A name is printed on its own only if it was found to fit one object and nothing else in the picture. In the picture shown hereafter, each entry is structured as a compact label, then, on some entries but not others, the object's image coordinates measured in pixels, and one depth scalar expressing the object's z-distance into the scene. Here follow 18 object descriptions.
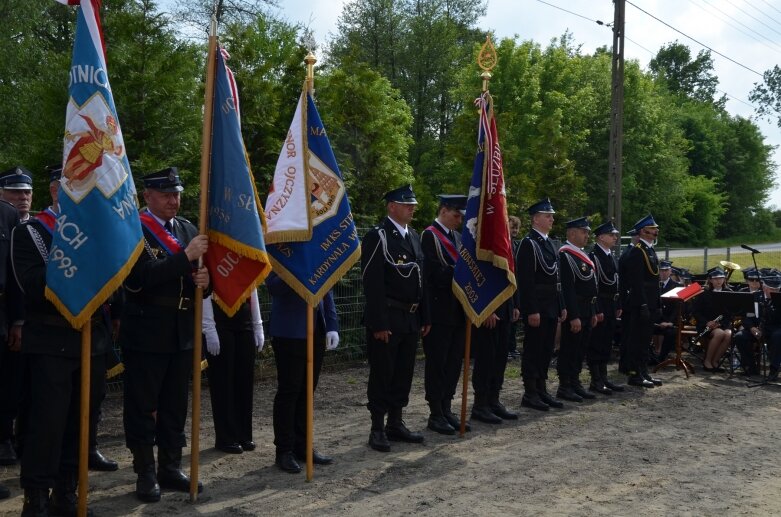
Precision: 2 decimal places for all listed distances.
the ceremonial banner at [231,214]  5.36
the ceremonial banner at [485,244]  7.45
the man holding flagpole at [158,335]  5.20
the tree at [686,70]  71.00
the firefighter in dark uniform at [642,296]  10.27
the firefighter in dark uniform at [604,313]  9.99
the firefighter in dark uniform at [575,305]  9.25
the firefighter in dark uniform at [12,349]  5.95
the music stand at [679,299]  11.41
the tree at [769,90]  55.34
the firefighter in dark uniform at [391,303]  6.72
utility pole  17.61
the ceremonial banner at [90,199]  4.65
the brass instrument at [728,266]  13.52
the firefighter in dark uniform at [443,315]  7.51
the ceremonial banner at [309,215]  6.01
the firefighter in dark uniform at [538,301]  8.66
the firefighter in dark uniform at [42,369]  4.69
